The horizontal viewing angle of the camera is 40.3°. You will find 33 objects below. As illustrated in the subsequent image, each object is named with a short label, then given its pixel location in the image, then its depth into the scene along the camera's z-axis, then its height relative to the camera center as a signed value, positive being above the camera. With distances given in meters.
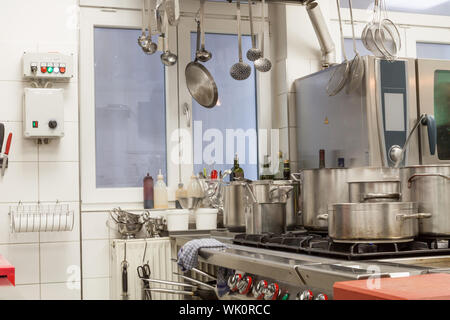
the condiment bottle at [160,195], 3.38 -0.06
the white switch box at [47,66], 3.16 +0.62
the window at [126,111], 3.42 +0.42
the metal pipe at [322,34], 3.54 +0.86
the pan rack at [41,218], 3.05 -0.16
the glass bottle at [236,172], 3.52 +0.06
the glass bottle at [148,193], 3.38 -0.05
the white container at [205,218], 3.23 -0.18
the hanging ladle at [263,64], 2.96 +0.57
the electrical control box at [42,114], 3.12 +0.37
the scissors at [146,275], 2.96 -0.44
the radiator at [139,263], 3.05 -0.40
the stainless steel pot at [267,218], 2.49 -0.15
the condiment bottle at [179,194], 3.42 -0.06
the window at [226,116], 3.59 +0.40
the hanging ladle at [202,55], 3.01 +0.64
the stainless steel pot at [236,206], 2.86 -0.11
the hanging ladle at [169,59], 3.05 +0.62
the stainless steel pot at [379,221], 1.82 -0.12
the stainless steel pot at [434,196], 1.92 -0.05
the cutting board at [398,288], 1.10 -0.21
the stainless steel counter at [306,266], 1.50 -0.24
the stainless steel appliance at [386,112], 2.95 +0.34
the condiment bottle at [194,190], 3.39 -0.04
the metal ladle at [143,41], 3.02 +0.71
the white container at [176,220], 3.20 -0.19
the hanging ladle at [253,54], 2.98 +0.62
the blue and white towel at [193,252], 2.47 -0.28
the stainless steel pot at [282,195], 2.75 -0.06
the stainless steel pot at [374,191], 1.95 -0.04
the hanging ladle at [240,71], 2.97 +0.54
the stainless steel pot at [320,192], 2.47 -0.04
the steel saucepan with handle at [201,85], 3.15 +0.51
